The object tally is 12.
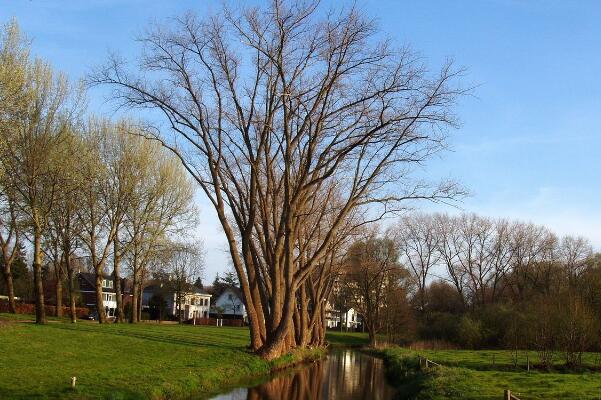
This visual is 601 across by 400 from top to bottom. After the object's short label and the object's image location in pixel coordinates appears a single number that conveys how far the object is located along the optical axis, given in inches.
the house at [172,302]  3115.2
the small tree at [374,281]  2132.1
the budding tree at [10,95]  919.7
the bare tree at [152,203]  1568.7
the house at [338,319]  4397.1
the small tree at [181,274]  3026.6
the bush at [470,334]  2034.9
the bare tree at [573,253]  2610.7
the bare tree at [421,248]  2743.6
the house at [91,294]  3474.4
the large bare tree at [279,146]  904.3
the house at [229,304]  4296.3
